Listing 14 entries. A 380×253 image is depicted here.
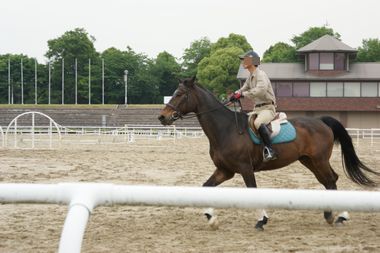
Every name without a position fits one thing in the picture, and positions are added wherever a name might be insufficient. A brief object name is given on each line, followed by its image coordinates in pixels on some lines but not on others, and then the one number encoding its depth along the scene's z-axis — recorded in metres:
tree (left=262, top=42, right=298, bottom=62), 71.54
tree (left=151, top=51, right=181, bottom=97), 84.19
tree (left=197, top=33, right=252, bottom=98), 68.19
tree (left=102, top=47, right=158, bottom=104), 80.19
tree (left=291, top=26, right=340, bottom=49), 75.38
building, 50.12
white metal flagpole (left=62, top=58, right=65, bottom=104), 77.38
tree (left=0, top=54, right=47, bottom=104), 81.44
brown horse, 7.38
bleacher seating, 60.75
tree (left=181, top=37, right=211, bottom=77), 89.38
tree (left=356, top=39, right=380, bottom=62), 72.65
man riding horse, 7.41
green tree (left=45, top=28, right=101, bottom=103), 79.75
